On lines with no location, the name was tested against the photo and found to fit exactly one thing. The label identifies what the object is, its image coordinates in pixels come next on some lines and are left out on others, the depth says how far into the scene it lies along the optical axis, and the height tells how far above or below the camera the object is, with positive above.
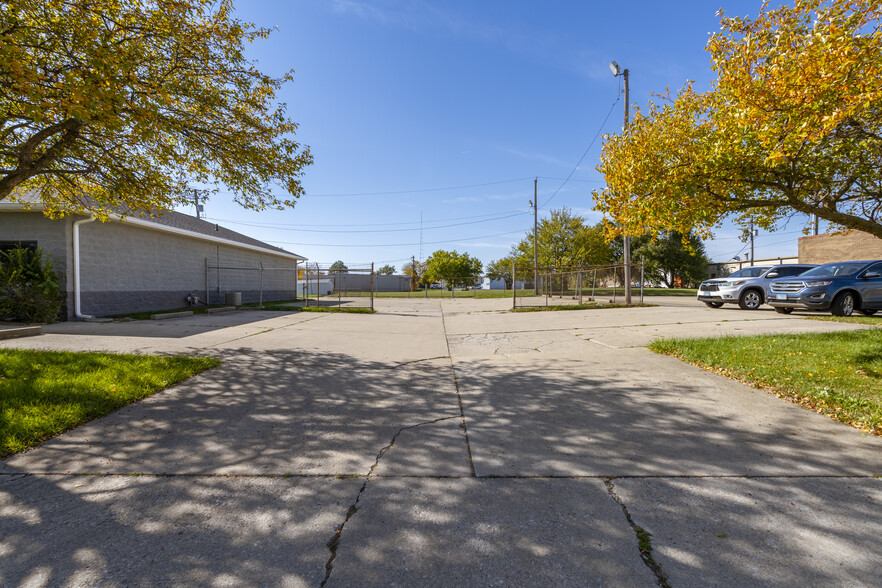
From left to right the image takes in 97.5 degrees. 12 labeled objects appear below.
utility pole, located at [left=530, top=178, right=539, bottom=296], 30.33 +6.92
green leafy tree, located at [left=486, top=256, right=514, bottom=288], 63.17 +3.73
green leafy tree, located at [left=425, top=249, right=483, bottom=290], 45.88 +2.55
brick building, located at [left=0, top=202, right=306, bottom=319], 11.22 +1.19
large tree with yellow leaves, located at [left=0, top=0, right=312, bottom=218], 4.68 +2.68
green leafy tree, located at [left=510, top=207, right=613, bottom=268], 34.16 +4.14
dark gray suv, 10.53 -0.01
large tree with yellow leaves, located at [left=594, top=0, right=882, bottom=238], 4.04 +1.97
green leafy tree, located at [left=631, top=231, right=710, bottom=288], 40.50 +3.29
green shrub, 10.13 +0.06
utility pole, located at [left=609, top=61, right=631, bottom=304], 16.50 +1.97
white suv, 13.51 +0.11
